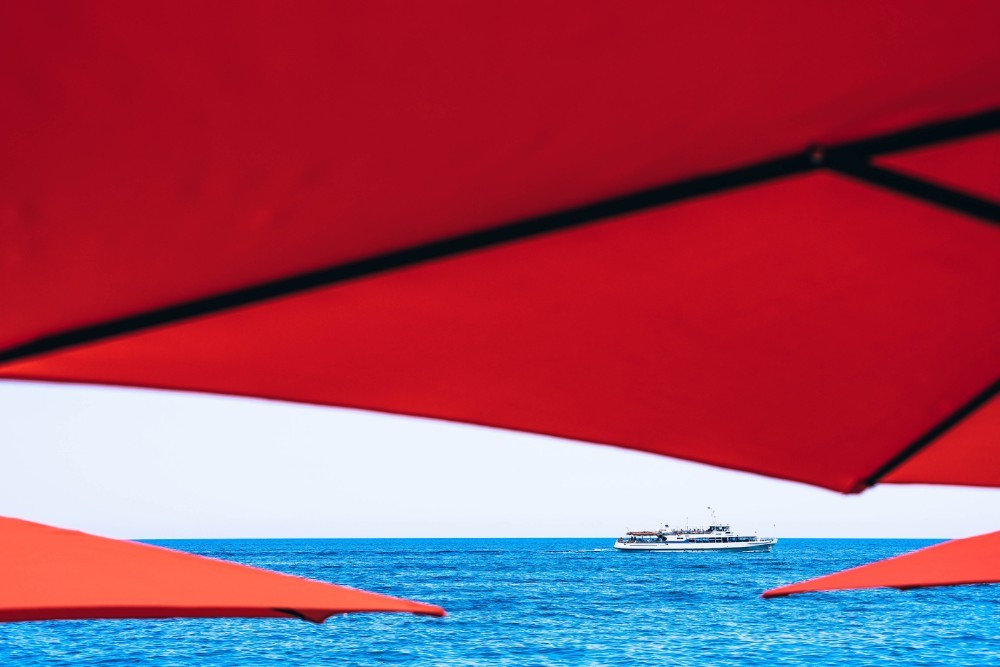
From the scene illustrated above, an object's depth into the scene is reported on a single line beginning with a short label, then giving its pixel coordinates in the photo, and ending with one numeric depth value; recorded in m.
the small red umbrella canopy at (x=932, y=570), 3.41
